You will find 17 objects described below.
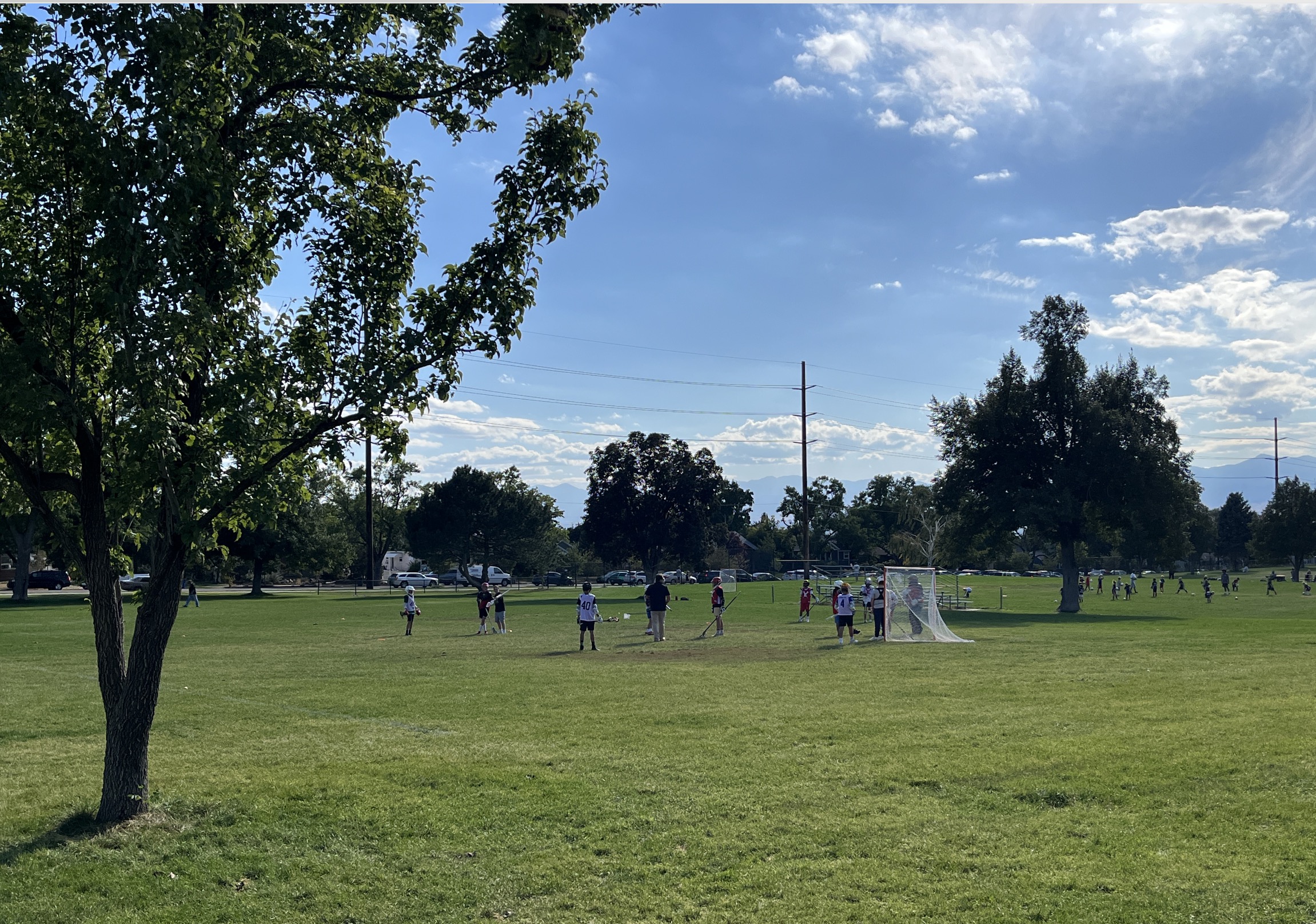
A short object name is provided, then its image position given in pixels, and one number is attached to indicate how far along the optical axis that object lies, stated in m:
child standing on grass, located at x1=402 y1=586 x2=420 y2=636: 33.66
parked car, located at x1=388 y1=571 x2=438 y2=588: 96.75
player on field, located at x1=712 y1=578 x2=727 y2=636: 31.52
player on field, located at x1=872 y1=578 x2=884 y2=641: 31.05
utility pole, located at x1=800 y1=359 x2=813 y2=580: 60.56
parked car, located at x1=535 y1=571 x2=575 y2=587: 103.06
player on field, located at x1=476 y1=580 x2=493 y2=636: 34.00
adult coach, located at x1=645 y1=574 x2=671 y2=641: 29.66
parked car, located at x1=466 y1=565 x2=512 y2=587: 102.56
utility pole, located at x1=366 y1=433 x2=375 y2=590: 74.11
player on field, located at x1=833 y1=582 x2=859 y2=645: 28.70
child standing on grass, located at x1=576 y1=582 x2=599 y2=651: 26.86
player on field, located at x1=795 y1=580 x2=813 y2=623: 39.12
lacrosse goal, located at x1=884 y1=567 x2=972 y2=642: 30.41
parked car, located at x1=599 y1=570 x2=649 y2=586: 106.81
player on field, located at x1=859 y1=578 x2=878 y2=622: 35.20
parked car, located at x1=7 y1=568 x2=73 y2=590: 77.56
